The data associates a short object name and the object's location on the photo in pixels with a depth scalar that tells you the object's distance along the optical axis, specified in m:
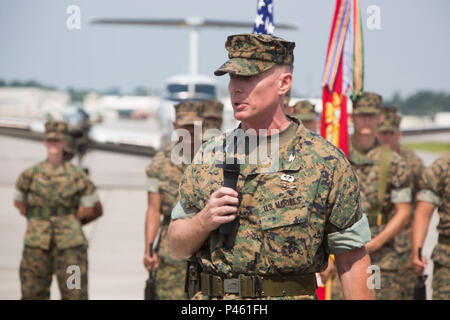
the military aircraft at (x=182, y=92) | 27.78
